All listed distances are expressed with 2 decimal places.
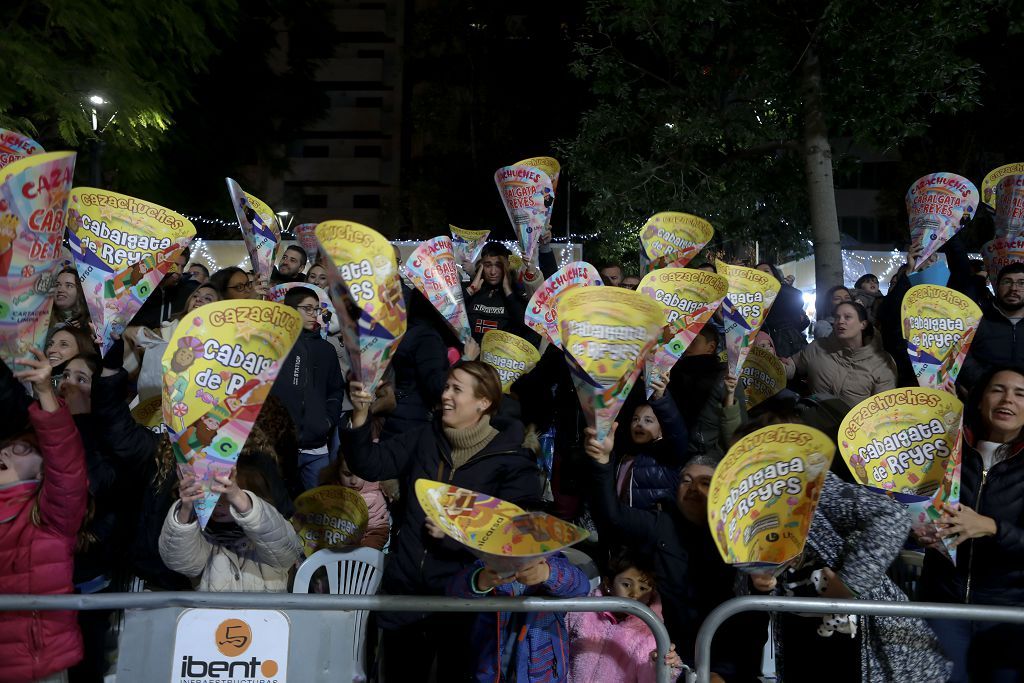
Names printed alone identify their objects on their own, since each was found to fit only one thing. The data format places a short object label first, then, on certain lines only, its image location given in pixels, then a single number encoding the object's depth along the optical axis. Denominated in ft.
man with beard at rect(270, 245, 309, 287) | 27.81
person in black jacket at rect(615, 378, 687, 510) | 15.80
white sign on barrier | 10.53
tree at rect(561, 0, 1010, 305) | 35.53
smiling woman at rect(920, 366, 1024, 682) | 12.28
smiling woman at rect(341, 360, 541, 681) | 13.23
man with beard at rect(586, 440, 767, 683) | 12.44
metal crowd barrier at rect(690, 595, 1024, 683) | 9.71
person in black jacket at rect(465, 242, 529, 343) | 23.57
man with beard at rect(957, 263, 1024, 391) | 20.76
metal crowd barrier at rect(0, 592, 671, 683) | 9.81
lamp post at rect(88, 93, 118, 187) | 39.22
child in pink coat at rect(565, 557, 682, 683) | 12.48
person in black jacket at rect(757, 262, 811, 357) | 26.86
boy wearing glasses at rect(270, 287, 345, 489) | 19.74
